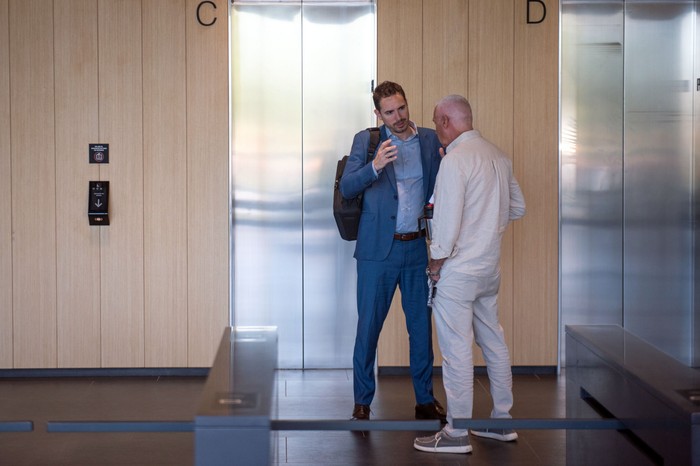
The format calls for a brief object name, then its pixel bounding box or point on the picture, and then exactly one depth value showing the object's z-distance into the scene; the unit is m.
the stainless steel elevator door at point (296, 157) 6.83
